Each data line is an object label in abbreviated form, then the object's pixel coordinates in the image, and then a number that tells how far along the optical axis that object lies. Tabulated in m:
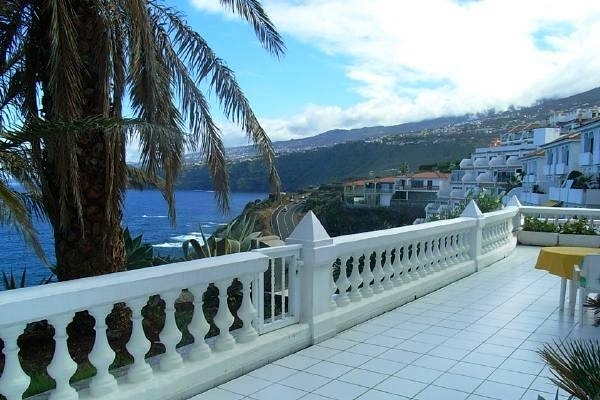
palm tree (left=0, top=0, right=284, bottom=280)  4.62
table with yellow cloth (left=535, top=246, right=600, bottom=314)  6.00
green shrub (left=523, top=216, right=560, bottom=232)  12.44
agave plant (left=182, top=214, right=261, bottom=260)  8.12
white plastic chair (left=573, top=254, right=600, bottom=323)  5.38
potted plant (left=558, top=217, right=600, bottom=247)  11.63
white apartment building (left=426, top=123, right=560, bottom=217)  61.56
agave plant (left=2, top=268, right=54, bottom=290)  6.90
